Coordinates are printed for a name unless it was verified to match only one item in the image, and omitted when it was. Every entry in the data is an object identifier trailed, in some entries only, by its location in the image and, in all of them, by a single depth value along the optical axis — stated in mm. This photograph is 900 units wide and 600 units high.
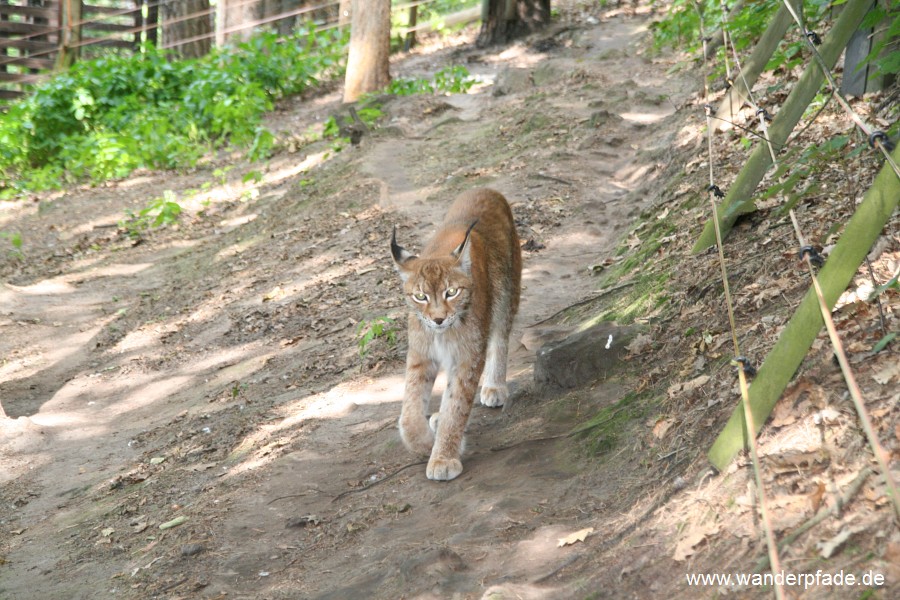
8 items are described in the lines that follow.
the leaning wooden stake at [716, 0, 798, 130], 12703
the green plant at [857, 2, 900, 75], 8633
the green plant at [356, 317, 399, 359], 14211
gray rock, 10719
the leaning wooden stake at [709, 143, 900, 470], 6461
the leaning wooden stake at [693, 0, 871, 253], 9883
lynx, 10383
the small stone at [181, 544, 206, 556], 9695
